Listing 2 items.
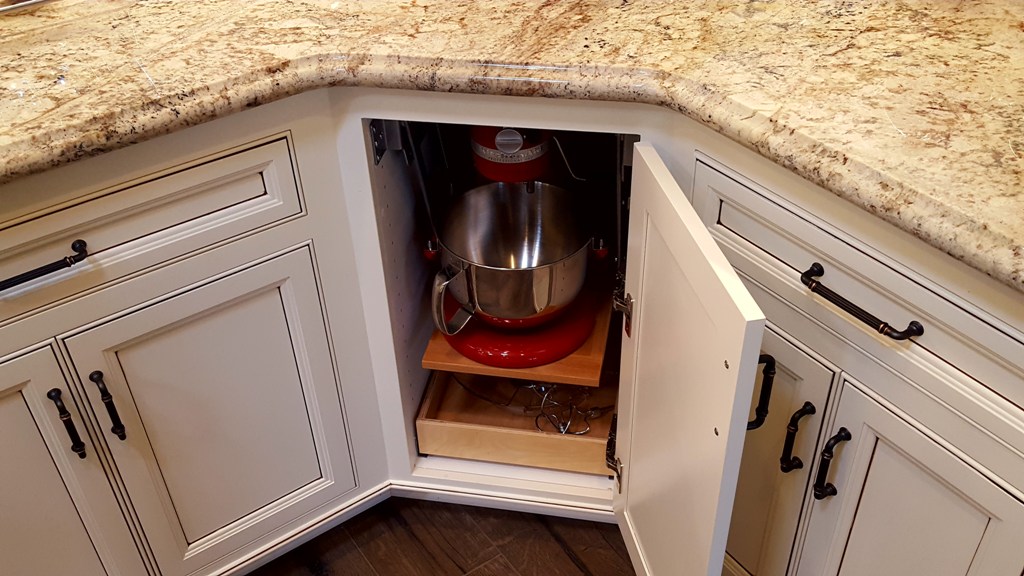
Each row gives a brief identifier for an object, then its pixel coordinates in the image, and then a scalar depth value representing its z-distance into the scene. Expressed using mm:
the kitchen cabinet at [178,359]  994
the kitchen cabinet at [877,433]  817
